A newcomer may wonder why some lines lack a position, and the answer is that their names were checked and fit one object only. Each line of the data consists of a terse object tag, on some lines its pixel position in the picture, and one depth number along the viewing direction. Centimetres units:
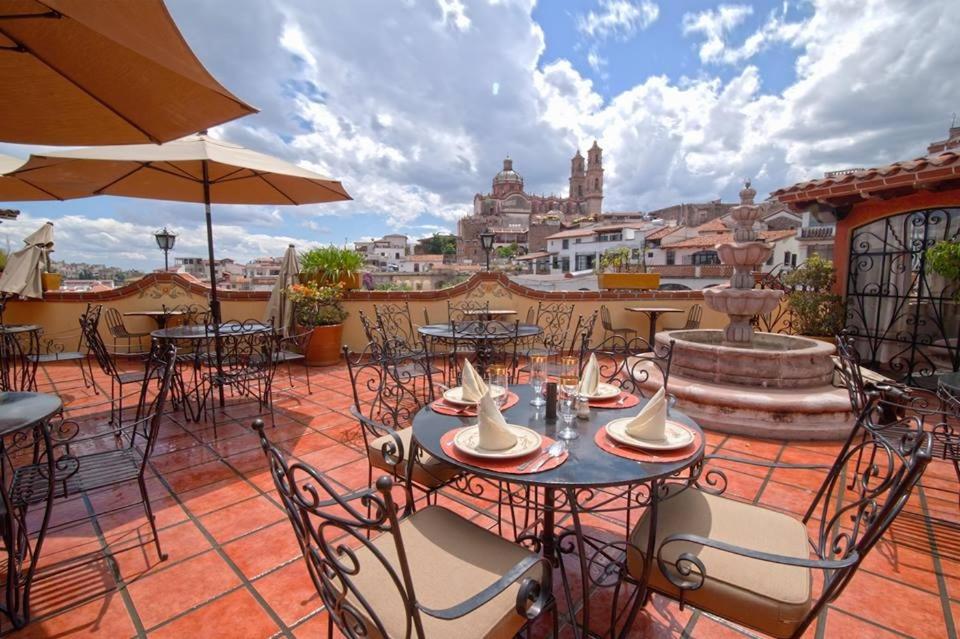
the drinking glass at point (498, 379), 183
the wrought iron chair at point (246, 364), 351
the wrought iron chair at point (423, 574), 92
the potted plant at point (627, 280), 660
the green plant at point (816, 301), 530
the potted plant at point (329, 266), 596
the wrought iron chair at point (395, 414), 187
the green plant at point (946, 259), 405
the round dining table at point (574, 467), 122
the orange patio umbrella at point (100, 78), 152
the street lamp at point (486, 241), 730
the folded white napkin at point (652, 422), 145
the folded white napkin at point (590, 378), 196
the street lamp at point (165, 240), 837
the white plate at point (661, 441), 141
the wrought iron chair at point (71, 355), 407
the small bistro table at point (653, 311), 603
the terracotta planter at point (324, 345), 550
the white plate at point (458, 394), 183
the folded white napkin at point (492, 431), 137
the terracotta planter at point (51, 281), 577
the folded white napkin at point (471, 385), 188
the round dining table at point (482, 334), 397
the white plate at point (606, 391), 193
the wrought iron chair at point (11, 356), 343
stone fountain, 327
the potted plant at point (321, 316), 538
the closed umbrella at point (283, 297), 537
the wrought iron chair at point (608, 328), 620
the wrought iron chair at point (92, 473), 170
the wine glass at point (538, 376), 180
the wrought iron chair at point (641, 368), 287
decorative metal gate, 503
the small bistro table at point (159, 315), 540
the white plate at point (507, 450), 134
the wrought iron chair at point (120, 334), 524
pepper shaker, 171
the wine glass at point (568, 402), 163
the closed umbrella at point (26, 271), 495
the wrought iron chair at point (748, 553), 103
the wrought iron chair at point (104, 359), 341
